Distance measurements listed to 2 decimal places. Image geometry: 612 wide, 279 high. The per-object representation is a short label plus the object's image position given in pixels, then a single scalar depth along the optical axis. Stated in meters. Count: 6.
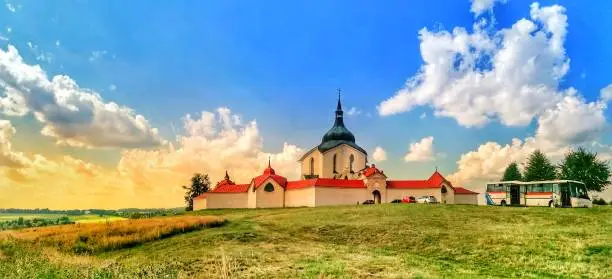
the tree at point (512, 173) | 92.12
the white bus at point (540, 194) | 48.41
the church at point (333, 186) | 69.56
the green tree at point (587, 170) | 69.62
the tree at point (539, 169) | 79.16
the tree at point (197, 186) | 98.50
